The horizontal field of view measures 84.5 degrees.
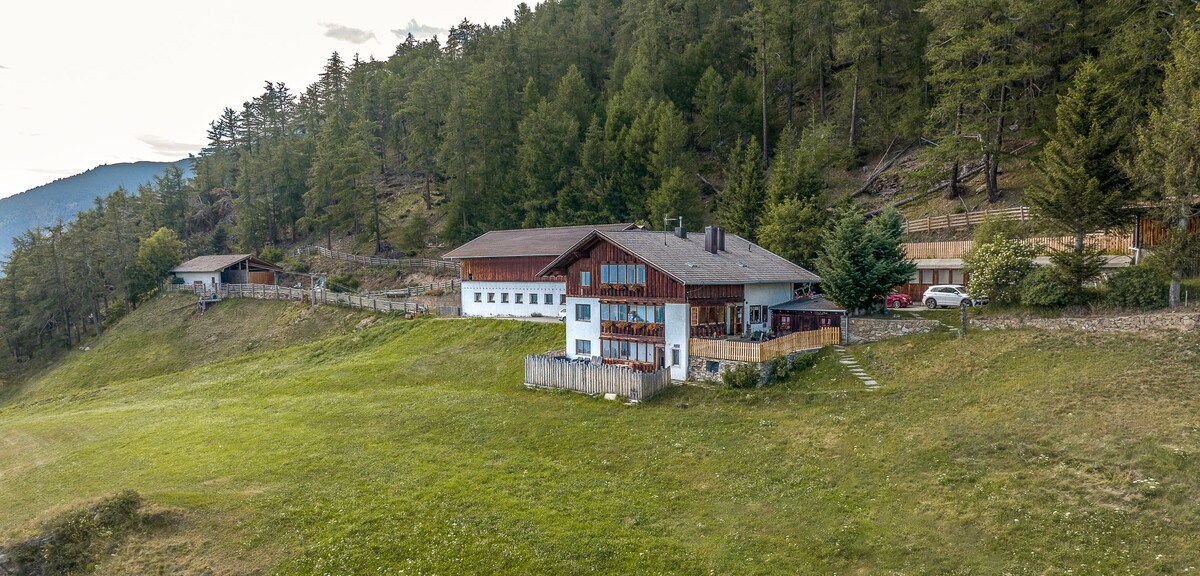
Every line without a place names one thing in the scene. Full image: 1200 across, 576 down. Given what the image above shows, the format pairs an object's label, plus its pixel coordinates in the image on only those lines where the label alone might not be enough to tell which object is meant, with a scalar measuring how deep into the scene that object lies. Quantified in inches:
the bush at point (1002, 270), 1283.2
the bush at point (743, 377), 1267.2
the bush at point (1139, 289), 1130.0
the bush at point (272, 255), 3454.7
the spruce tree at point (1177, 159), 1120.2
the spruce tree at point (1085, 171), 1253.7
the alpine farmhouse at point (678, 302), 1373.0
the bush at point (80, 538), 744.3
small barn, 3083.2
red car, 1696.5
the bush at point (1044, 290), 1216.2
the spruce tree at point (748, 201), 2189.2
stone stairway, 1163.9
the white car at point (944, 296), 1560.5
